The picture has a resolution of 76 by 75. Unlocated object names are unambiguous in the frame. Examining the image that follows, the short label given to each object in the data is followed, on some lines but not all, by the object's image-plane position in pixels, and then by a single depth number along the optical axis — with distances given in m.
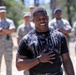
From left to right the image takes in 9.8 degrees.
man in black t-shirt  4.68
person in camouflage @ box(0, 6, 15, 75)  10.90
